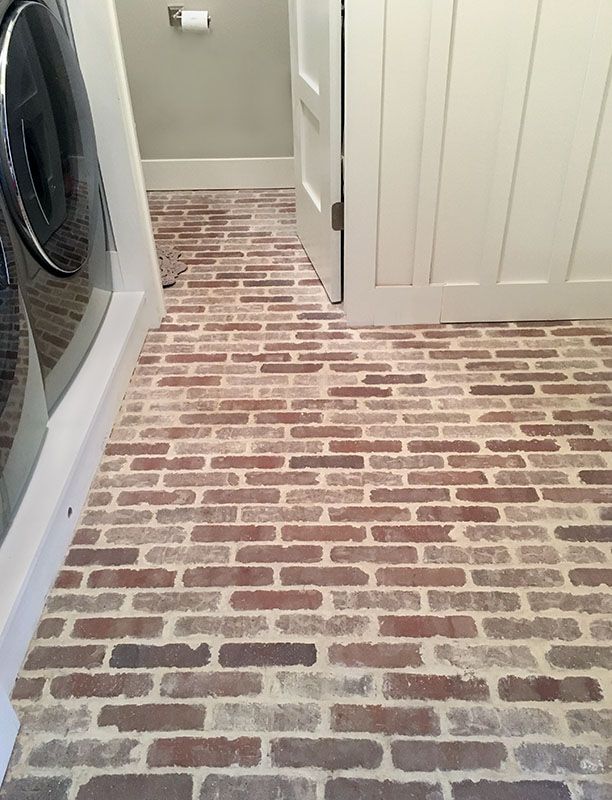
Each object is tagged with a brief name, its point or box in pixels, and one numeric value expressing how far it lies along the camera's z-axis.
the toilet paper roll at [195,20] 2.80
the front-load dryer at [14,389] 1.29
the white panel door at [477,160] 1.75
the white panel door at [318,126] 1.92
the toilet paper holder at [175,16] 2.84
